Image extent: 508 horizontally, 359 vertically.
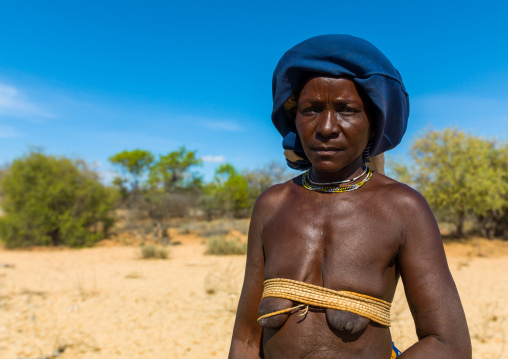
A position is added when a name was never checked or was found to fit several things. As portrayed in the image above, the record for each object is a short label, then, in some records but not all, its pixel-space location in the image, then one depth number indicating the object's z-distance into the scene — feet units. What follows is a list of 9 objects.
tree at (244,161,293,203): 92.48
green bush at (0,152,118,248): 50.01
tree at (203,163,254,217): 83.20
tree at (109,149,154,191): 75.72
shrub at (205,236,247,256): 42.86
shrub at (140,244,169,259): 41.01
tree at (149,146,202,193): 71.86
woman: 3.84
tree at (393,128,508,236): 46.60
